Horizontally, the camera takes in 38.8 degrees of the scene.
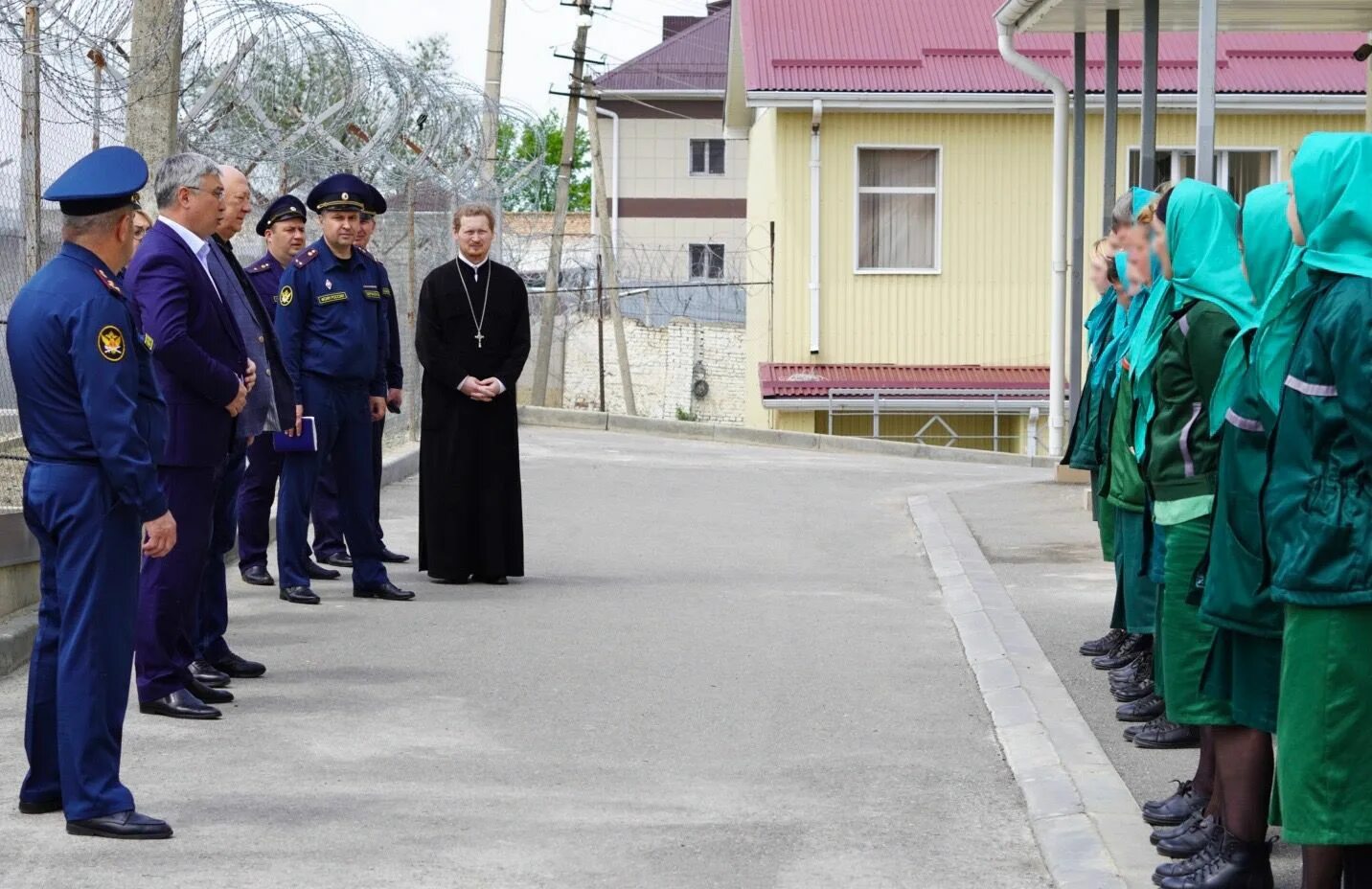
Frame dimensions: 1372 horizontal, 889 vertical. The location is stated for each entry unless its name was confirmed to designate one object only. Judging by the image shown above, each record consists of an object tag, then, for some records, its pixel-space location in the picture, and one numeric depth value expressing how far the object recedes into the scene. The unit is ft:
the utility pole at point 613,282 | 107.14
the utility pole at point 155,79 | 35.68
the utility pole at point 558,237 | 100.68
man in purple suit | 24.07
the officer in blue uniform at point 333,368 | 33.04
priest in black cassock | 36.14
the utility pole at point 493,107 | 64.44
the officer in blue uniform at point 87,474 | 18.22
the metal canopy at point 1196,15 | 42.88
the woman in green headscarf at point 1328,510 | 14.16
